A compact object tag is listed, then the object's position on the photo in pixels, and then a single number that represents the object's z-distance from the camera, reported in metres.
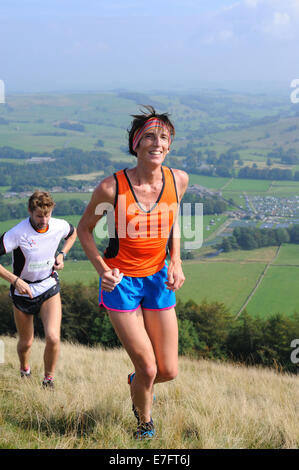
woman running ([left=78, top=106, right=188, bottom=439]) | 3.06
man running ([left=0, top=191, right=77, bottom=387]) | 4.07
